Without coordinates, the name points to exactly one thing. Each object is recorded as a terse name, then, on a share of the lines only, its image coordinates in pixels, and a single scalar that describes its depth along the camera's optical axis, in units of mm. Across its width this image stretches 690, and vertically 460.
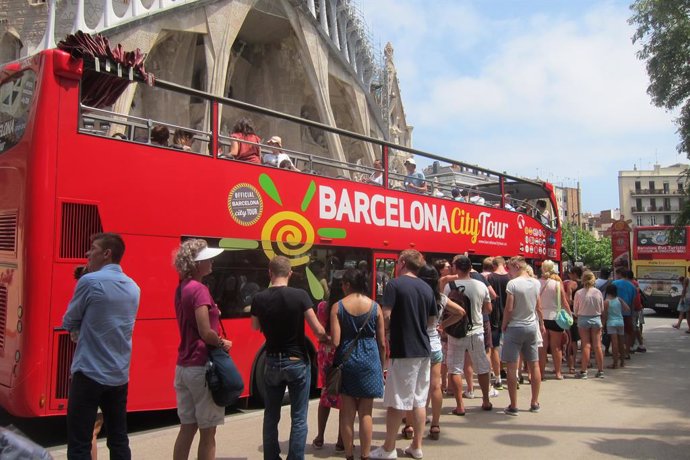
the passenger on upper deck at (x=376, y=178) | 8531
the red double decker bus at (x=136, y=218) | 5008
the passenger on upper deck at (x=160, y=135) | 6051
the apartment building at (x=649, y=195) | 87188
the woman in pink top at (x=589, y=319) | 8672
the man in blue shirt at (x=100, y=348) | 3518
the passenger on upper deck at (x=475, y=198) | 10727
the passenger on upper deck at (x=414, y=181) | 9117
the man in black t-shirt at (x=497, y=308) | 7578
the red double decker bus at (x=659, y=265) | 22188
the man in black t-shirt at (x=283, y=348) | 4090
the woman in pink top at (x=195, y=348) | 3771
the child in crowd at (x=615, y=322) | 9586
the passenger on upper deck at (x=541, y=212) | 13469
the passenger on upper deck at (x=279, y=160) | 7305
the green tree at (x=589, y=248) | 70500
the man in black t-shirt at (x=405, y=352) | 4660
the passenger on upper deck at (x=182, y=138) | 6354
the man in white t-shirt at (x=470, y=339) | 6199
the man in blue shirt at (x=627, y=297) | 10555
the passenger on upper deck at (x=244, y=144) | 6809
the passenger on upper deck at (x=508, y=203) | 11961
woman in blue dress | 4391
